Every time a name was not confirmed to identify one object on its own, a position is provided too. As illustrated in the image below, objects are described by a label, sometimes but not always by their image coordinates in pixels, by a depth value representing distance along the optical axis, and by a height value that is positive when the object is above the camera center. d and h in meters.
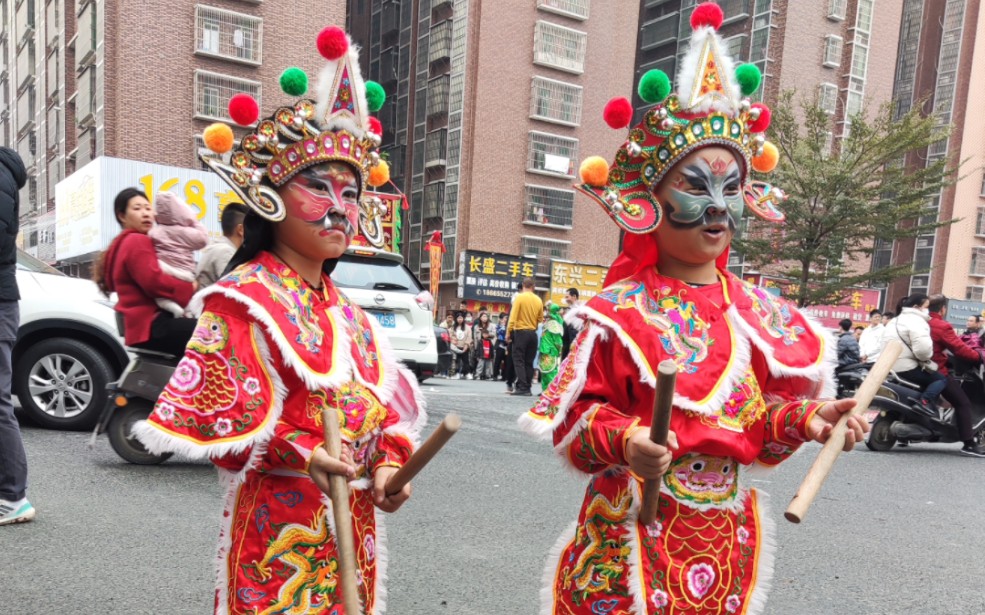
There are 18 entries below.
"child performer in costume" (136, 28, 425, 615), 1.73 -0.33
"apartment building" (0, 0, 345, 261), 18.64 +4.27
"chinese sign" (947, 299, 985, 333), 27.73 -1.17
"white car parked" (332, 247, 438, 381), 7.14 -0.52
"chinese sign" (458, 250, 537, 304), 23.38 -0.74
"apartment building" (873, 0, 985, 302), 28.77 +4.60
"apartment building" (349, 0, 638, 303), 24.22 +4.22
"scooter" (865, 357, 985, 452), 7.37 -1.37
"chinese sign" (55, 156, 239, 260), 17.03 +0.92
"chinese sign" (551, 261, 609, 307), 24.28 -0.72
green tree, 17.44 +1.90
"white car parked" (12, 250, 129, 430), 5.72 -0.96
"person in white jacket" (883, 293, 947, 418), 7.14 -0.70
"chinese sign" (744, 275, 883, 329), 23.75 -1.21
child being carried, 4.77 -0.04
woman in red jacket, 4.62 -0.32
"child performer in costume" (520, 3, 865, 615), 1.79 -0.28
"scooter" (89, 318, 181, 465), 4.82 -1.08
